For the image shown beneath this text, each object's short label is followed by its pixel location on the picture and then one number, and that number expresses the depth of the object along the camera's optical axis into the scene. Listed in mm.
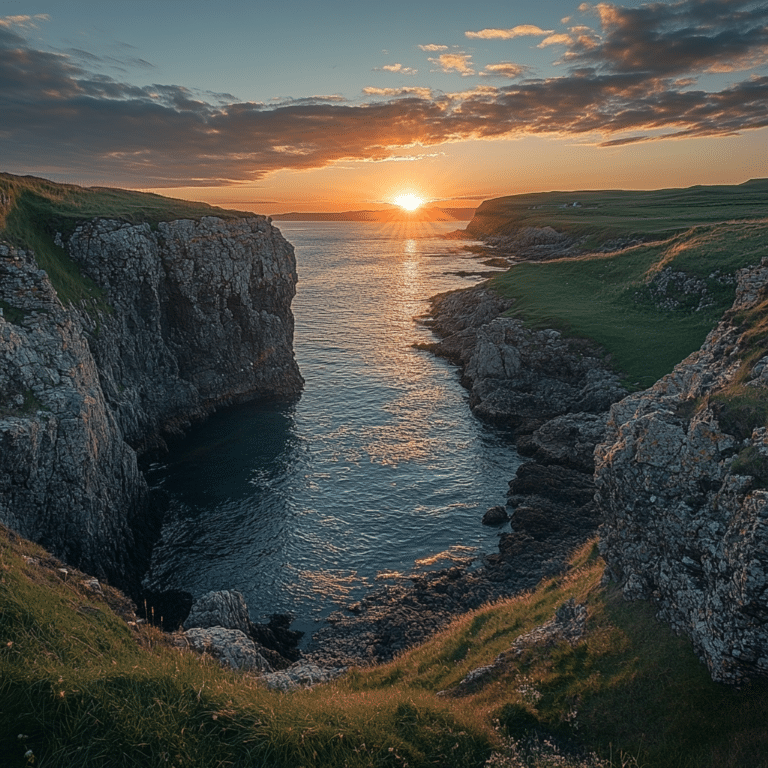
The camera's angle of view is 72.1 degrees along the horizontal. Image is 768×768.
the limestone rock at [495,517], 39531
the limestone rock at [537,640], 18125
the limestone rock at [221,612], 26625
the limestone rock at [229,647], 21594
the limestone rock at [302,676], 19402
